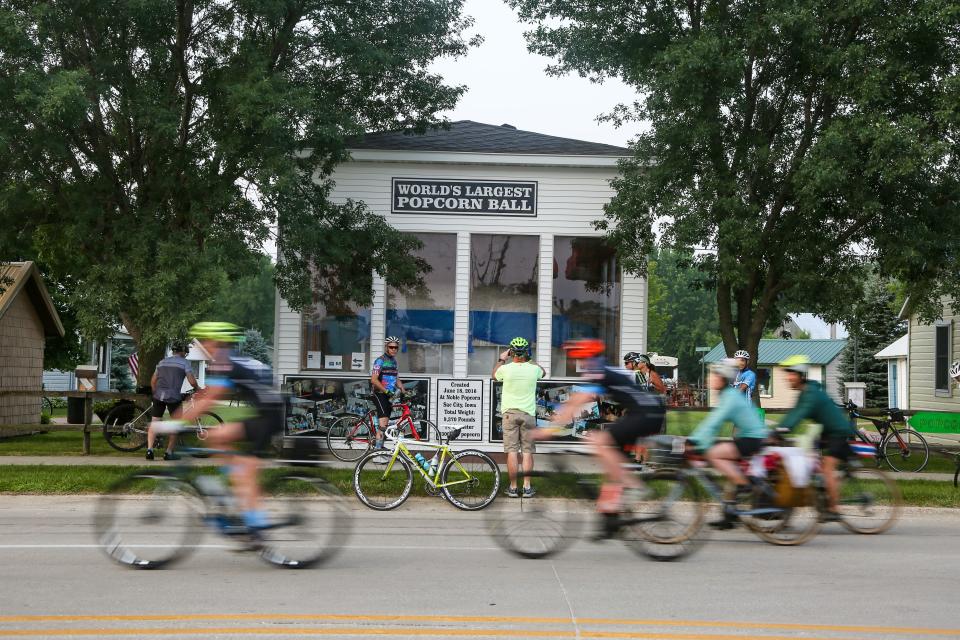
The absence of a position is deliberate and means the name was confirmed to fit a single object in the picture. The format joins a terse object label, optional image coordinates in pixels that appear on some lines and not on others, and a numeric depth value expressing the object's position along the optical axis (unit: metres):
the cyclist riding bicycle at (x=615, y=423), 8.74
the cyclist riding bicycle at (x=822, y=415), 10.34
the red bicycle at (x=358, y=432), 17.41
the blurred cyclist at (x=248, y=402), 8.10
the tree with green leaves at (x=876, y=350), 52.19
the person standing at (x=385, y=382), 17.09
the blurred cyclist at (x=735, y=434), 9.32
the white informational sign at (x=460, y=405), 18.77
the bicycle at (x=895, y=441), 18.42
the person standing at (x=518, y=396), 12.98
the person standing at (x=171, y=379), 17.19
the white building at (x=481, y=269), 19.39
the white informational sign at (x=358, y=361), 19.34
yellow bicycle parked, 12.29
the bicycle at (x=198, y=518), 8.08
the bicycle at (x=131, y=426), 18.38
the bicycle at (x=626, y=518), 8.80
